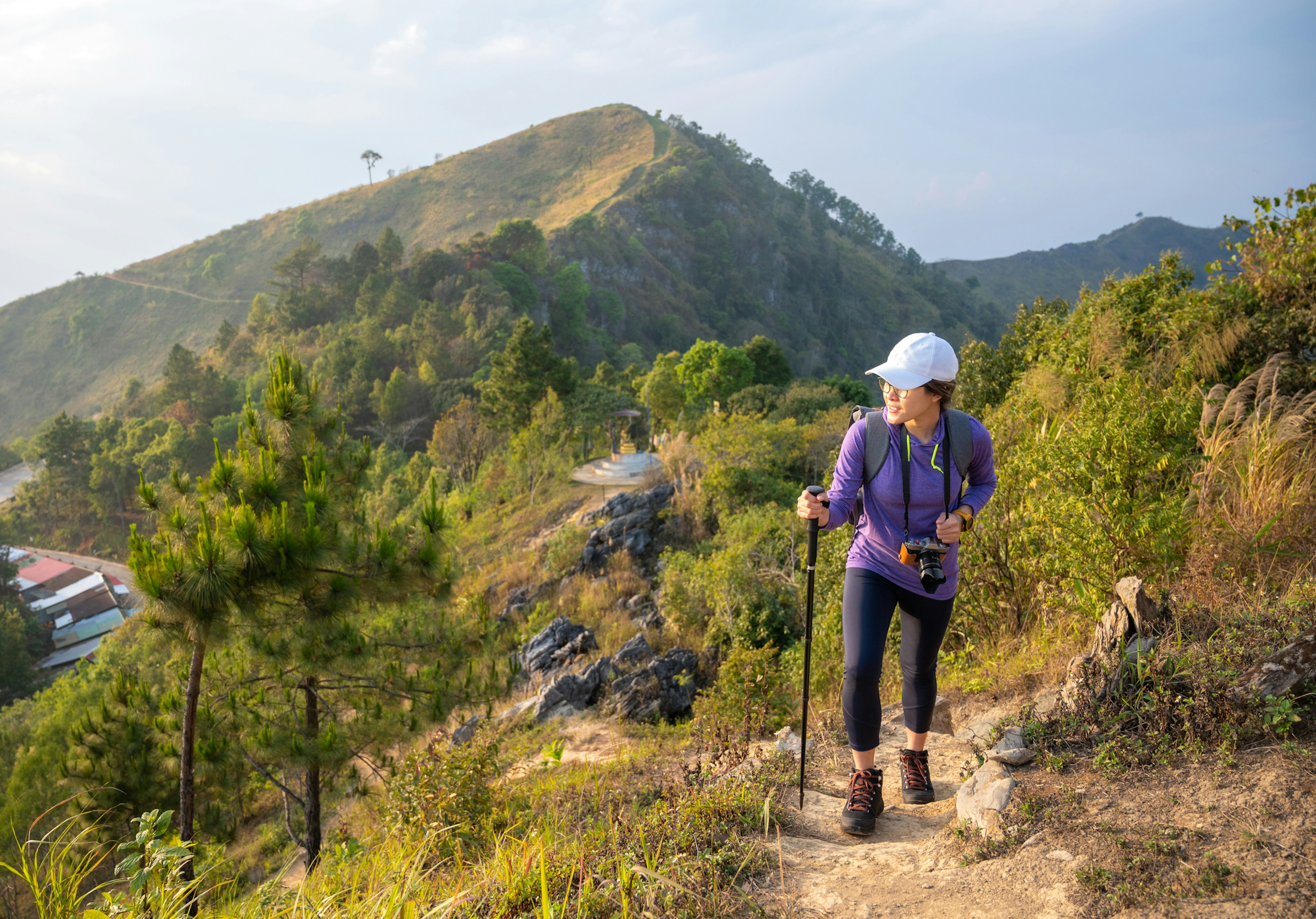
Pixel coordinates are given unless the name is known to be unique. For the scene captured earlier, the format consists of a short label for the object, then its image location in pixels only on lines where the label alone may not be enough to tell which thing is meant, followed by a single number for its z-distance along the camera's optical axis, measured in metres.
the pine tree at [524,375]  22.58
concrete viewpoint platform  19.12
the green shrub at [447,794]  2.88
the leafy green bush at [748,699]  3.79
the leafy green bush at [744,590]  8.51
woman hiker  2.13
